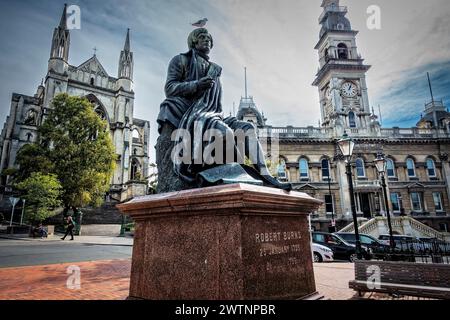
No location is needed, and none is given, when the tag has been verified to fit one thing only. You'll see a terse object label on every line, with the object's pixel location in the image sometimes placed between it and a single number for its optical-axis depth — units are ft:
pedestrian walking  54.60
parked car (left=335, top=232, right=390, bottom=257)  46.08
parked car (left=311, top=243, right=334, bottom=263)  40.91
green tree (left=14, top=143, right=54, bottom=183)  73.31
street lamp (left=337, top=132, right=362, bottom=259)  31.17
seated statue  10.92
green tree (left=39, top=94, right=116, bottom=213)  75.92
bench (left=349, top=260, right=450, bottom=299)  12.83
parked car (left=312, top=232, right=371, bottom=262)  45.88
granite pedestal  7.73
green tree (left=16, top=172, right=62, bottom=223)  60.70
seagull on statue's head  13.62
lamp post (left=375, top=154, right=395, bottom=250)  42.47
